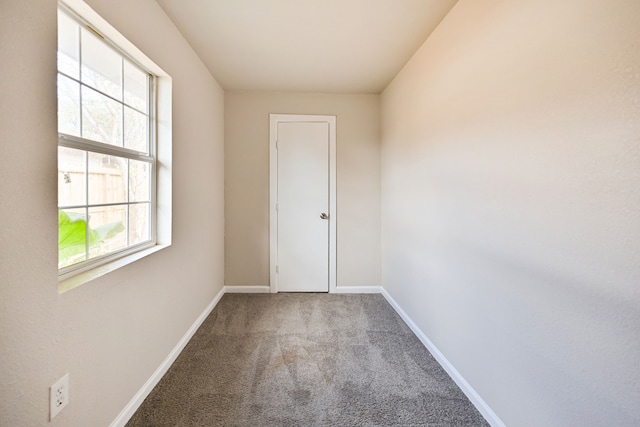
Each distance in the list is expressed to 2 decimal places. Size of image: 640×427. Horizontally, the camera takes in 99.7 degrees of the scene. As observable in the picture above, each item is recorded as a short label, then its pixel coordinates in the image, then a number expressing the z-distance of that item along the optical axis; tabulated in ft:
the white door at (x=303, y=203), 10.89
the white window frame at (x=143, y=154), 3.91
